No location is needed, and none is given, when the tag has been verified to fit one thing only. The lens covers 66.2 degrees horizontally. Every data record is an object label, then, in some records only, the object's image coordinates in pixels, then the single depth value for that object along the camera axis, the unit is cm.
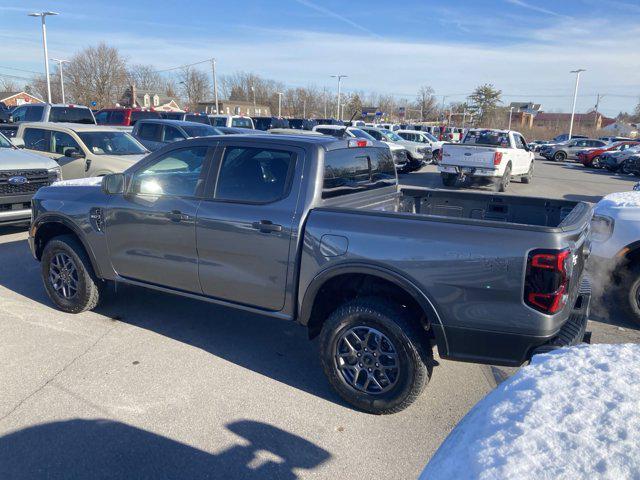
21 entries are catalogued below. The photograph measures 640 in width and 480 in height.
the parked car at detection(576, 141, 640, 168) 2776
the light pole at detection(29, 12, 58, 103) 3306
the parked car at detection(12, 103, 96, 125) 1522
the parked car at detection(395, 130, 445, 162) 2345
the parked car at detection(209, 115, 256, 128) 2121
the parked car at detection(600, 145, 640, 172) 2450
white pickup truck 1426
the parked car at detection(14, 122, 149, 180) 967
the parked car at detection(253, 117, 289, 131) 2573
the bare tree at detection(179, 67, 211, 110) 8662
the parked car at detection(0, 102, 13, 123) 1680
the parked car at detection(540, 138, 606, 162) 3409
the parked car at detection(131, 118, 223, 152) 1356
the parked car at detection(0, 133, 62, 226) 757
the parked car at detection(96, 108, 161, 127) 1883
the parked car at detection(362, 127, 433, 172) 1964
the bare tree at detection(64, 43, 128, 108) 6231
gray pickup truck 291
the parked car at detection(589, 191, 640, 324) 483
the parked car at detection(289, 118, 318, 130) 2914
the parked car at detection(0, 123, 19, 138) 1482
